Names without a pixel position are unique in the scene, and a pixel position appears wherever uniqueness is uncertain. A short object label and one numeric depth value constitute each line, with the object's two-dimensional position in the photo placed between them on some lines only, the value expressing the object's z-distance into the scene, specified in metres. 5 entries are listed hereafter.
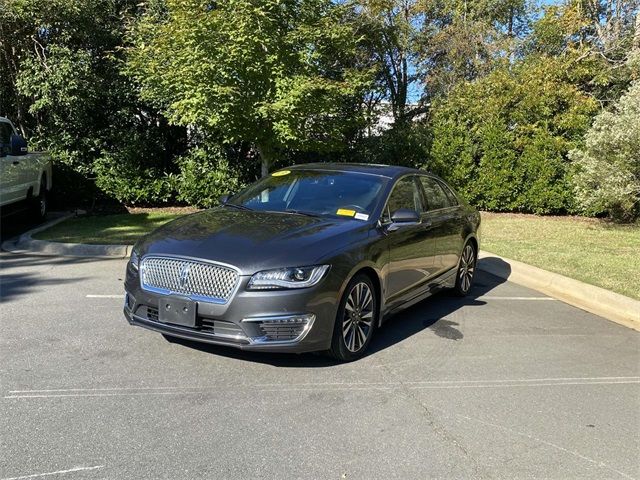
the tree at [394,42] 18.52
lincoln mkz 4.11
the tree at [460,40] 20.33
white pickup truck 9.72
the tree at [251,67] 10.07
